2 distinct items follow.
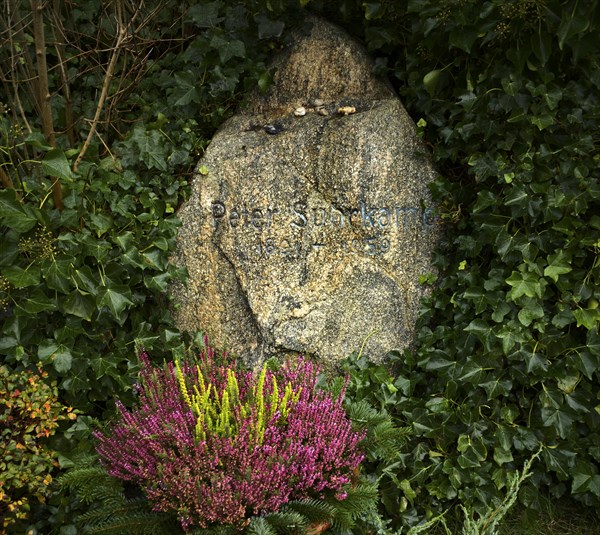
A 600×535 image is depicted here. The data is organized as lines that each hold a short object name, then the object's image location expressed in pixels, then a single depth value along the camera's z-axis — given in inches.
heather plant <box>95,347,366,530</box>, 98.4
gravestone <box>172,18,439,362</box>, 134.8
